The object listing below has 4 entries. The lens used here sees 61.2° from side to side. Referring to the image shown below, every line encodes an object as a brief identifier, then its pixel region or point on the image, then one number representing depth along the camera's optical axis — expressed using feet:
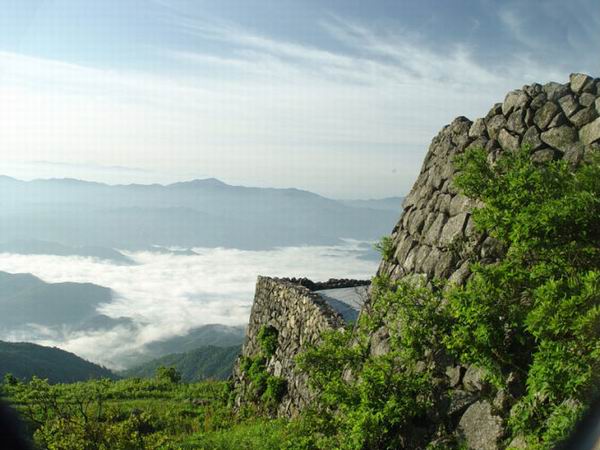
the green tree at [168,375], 73.82
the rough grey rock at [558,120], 25.23
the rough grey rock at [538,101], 26.78
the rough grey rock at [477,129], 29.68
